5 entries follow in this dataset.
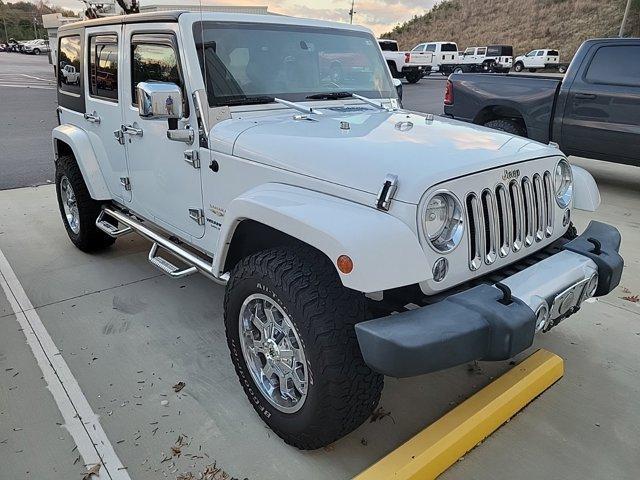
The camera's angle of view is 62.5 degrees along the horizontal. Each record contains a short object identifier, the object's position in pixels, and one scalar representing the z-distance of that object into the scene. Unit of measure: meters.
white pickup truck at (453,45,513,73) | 33.81
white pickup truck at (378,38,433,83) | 24.89
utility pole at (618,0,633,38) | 32.23
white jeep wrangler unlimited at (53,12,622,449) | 2.02
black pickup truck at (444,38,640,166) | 6.49
